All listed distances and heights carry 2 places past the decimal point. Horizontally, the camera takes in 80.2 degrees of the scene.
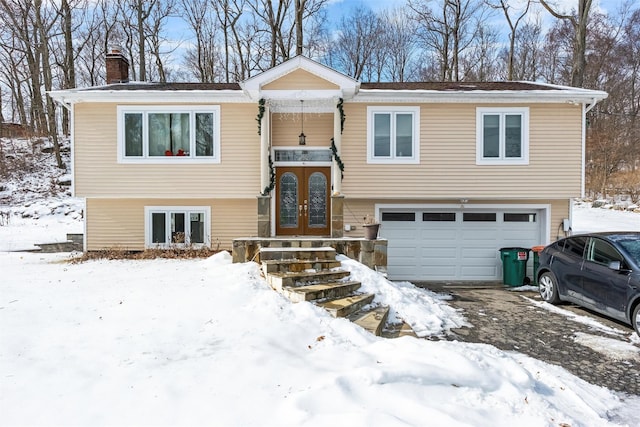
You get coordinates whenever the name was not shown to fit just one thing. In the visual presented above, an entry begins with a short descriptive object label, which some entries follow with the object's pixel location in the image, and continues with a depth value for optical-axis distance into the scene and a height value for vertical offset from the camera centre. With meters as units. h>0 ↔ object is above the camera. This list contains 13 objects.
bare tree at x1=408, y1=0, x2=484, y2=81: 22.86 +10.25
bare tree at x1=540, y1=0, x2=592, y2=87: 17.06 +7.13
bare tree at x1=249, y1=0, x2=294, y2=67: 21.50 +9.65
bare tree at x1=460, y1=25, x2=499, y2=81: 25.09 +9.19
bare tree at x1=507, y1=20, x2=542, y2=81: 26.56 +10.29
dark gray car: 6.29 -1.36
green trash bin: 10.61 -1.86
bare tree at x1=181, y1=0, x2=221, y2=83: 25.66 +10.17
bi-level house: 10.29 +1.36
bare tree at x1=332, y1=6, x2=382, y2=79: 27.22 +10.93
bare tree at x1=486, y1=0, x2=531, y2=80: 21.61 +10.37
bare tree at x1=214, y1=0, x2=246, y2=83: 23.87 +11.07
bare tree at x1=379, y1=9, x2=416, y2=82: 27.44 +10.77
